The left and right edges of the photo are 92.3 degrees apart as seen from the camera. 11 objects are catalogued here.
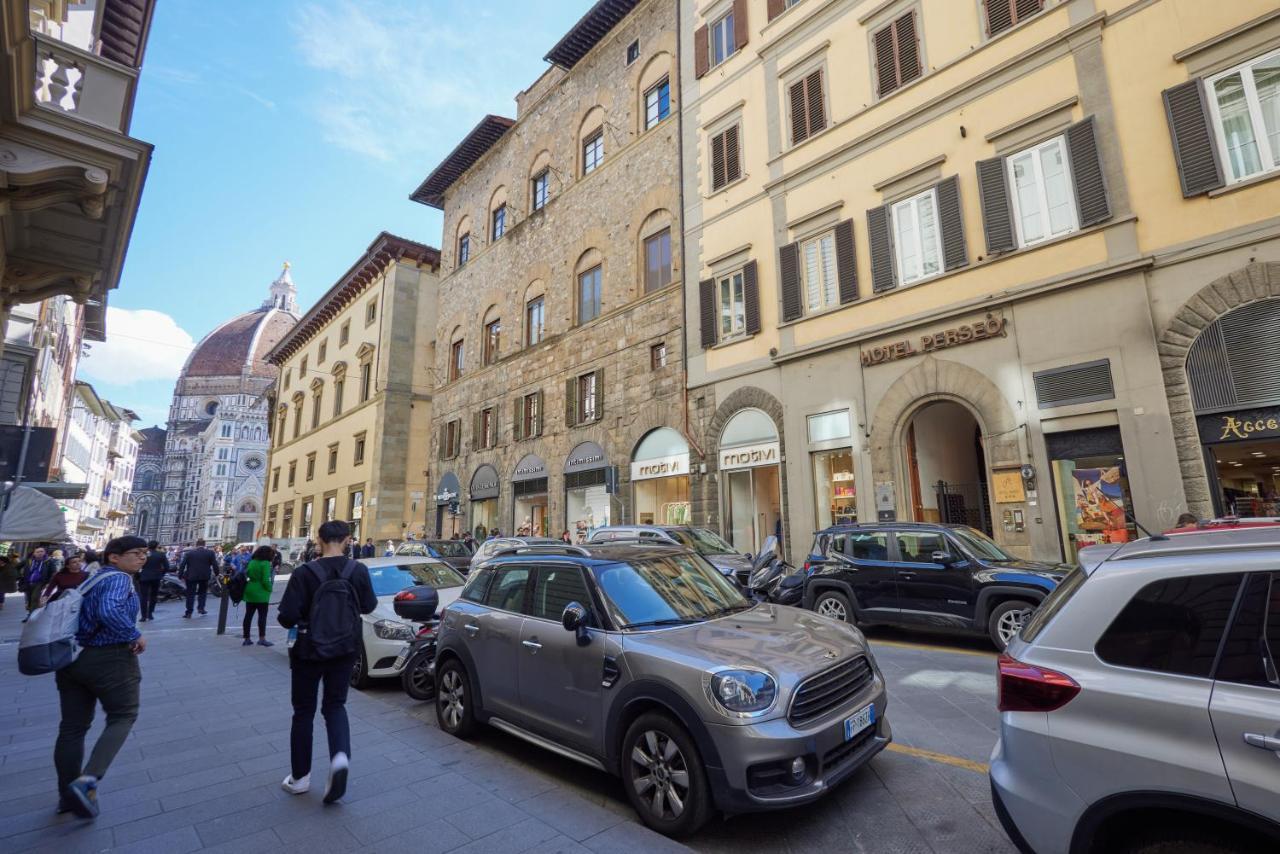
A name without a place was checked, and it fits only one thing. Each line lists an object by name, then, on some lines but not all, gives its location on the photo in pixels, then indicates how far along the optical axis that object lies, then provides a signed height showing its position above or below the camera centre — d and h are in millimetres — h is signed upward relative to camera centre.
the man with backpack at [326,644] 4148 -673
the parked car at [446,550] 16672 -231
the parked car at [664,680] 3430 -915
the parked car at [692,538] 11832 +8
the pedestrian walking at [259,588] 10891 -762
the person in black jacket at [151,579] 14023 -723
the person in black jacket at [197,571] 15812 -636
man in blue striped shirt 4000 -920
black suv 7773 -620
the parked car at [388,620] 7551 -947
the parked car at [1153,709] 2068 -655
